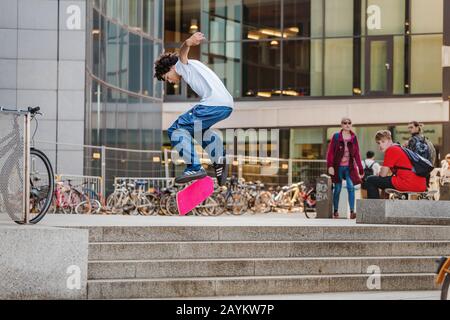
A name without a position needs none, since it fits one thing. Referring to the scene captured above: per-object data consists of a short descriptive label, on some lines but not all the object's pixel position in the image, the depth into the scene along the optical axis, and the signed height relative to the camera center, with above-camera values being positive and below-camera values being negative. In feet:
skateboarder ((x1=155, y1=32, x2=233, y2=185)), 36.17 +1.94
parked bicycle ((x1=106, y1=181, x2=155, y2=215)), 88.62 -2.90
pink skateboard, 38.73 -0.99
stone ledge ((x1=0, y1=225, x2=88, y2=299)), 35.50 -3.14
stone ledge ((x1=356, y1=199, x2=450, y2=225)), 51.93 -2.12
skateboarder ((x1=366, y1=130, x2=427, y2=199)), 55.52 -0.15
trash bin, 67.97 -1.95
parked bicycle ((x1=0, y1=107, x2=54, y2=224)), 38.24 -0.20
